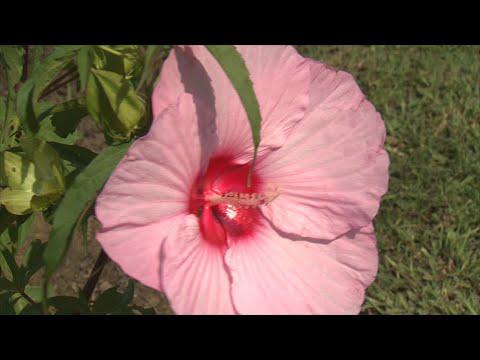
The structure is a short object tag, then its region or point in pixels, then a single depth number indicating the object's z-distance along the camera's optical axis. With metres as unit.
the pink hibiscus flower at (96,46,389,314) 0.79
